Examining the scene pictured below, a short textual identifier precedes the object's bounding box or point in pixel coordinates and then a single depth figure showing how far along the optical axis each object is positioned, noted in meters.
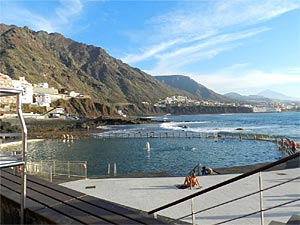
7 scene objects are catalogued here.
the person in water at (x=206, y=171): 13.20
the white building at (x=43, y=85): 121.74
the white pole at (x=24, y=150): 2.78
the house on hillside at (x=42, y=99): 103.41
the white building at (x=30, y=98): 93.84
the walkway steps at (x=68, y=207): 2.51
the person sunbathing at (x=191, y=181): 10.07
